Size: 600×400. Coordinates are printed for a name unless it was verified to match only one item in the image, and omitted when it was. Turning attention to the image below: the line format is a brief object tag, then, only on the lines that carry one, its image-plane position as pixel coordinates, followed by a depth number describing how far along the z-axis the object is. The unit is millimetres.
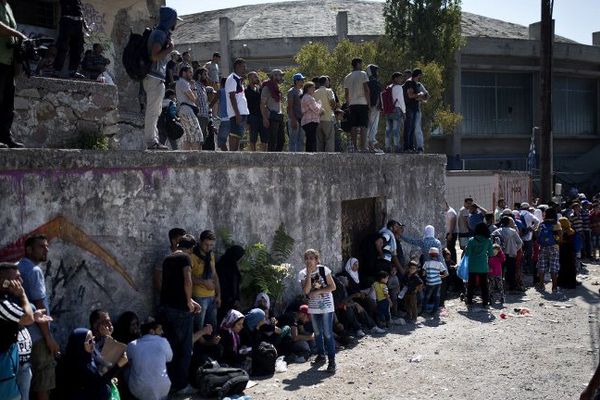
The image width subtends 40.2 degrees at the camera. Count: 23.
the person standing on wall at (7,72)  8046
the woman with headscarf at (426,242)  15119
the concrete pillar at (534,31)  41322
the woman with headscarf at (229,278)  10289
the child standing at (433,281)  14273
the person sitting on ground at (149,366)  8203
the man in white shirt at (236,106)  13023
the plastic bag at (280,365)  10236
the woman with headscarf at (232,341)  9766
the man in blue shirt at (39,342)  7184
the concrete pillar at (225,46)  34094
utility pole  21875
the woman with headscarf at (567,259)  16750
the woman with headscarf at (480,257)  14852
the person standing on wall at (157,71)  9898
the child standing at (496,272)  15417
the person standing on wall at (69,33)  9977
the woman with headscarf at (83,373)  7375
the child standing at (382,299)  12961
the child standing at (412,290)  13836
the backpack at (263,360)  9891
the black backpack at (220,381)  8820
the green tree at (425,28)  29359
